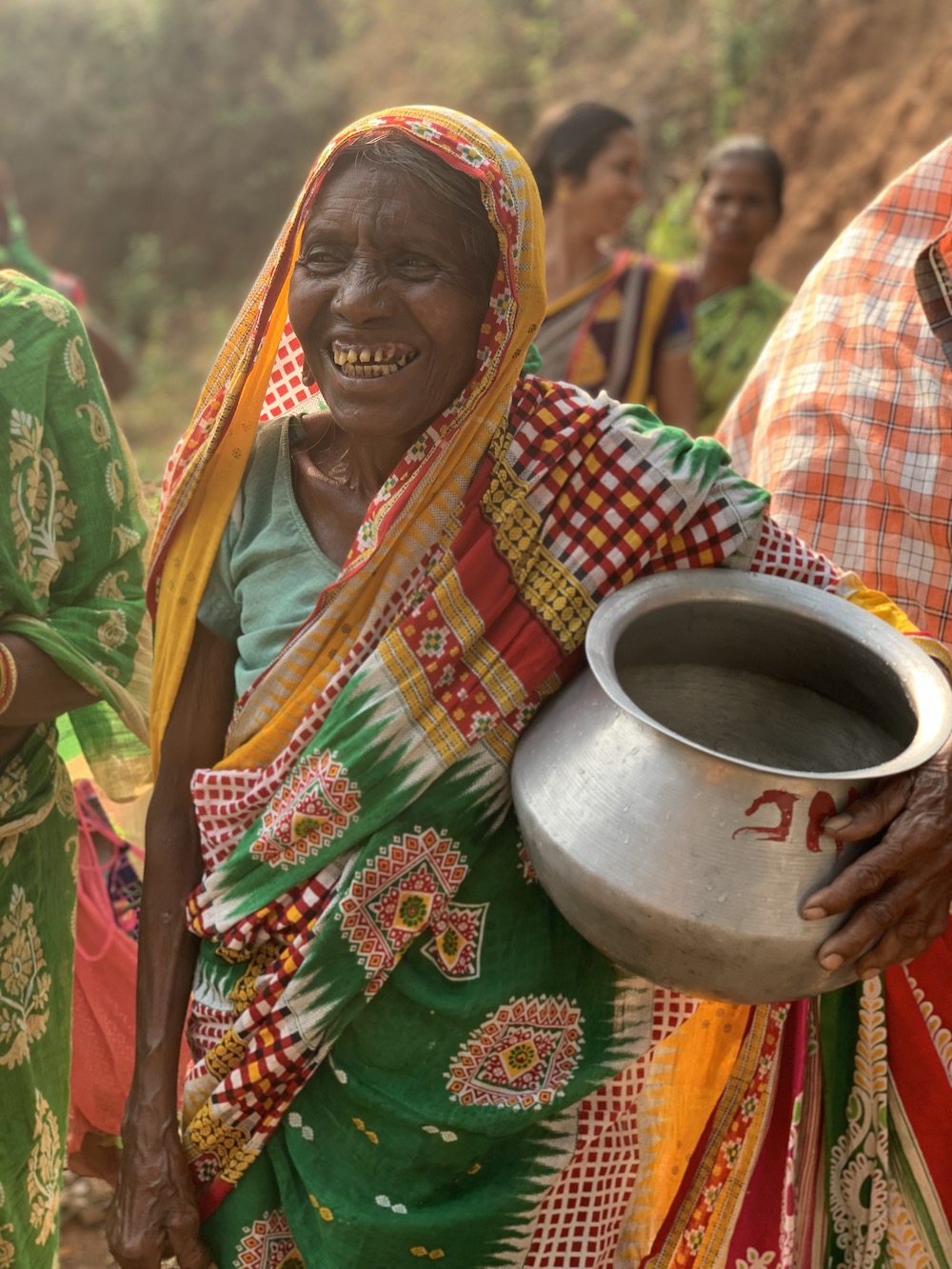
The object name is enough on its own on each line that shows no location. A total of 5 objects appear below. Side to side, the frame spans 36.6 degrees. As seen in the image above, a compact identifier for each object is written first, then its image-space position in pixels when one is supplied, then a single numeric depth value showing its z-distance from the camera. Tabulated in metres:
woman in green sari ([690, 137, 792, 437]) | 5.82
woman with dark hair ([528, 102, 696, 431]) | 5.15
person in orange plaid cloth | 2.18
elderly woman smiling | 1.89
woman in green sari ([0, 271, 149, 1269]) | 2.21
